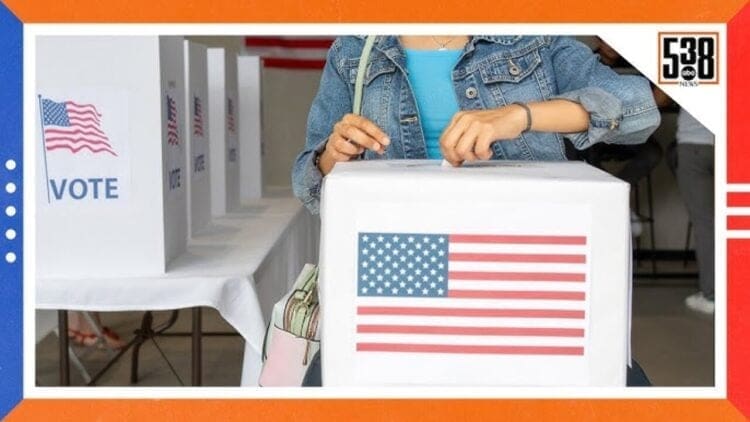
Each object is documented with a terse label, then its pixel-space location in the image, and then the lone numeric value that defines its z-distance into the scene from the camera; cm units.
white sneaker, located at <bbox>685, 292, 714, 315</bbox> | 463
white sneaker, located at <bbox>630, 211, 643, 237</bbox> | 562
